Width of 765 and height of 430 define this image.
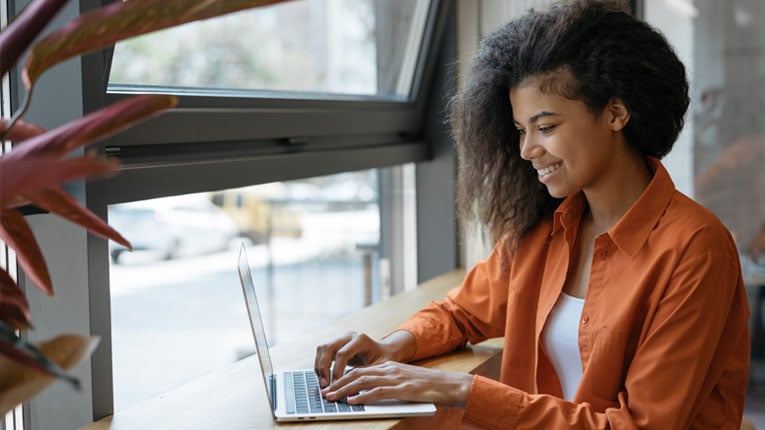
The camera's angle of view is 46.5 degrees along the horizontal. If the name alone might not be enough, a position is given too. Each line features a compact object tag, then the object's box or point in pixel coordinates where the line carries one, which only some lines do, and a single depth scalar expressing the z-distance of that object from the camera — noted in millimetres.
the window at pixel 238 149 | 1574
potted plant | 774
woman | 1559
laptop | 1511
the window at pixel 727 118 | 3678
